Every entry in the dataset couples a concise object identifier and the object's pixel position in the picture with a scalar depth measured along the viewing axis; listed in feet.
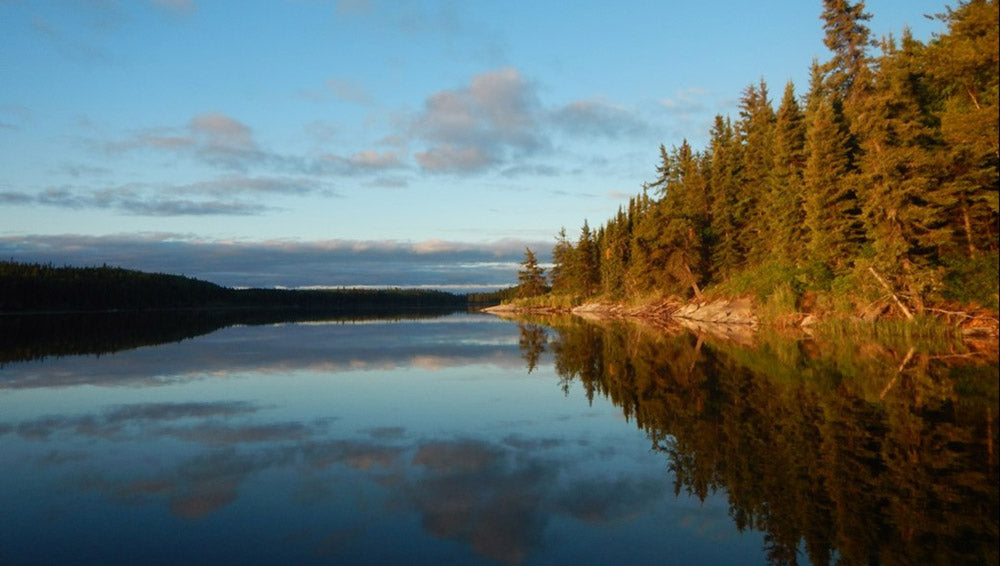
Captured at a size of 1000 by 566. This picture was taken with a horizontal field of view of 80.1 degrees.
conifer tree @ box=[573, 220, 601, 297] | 367.45
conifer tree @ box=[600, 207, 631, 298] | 309.63
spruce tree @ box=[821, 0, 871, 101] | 182.09
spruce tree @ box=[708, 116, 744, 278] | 214.69
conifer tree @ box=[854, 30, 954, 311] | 104.68
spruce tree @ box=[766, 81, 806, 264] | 161.07
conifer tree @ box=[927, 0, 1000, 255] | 83.51
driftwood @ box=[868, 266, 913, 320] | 107.76
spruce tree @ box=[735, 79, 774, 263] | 193.88
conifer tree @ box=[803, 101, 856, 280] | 131.54
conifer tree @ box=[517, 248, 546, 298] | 432.25
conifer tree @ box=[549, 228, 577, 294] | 392.88
